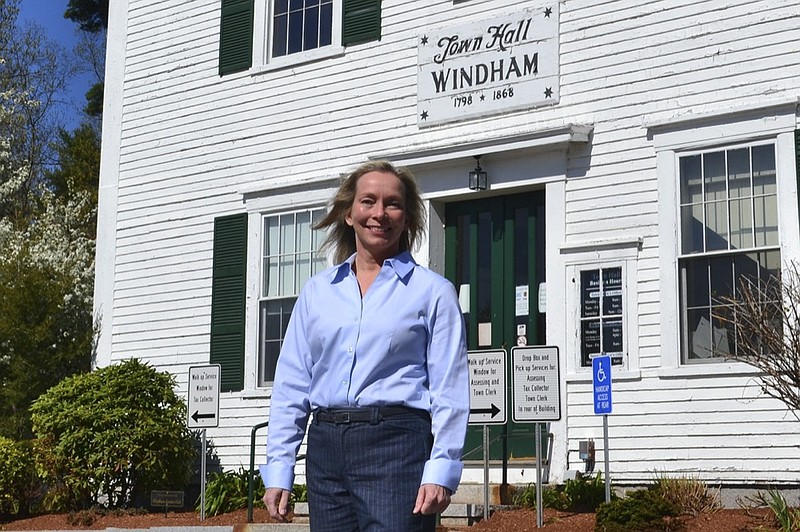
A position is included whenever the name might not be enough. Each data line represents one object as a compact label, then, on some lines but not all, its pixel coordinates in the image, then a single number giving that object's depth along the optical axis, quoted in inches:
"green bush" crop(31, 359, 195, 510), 492.1
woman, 151.1
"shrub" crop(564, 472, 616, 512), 401.7
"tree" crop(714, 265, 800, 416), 337.1
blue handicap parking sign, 377.4
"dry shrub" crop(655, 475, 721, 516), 374.6
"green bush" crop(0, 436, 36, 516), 517.7
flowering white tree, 639.8
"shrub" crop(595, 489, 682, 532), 341.7
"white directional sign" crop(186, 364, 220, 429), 471.5
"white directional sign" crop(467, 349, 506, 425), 390.6
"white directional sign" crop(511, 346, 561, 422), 379.9
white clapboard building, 400.5
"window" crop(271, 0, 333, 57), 531.8
